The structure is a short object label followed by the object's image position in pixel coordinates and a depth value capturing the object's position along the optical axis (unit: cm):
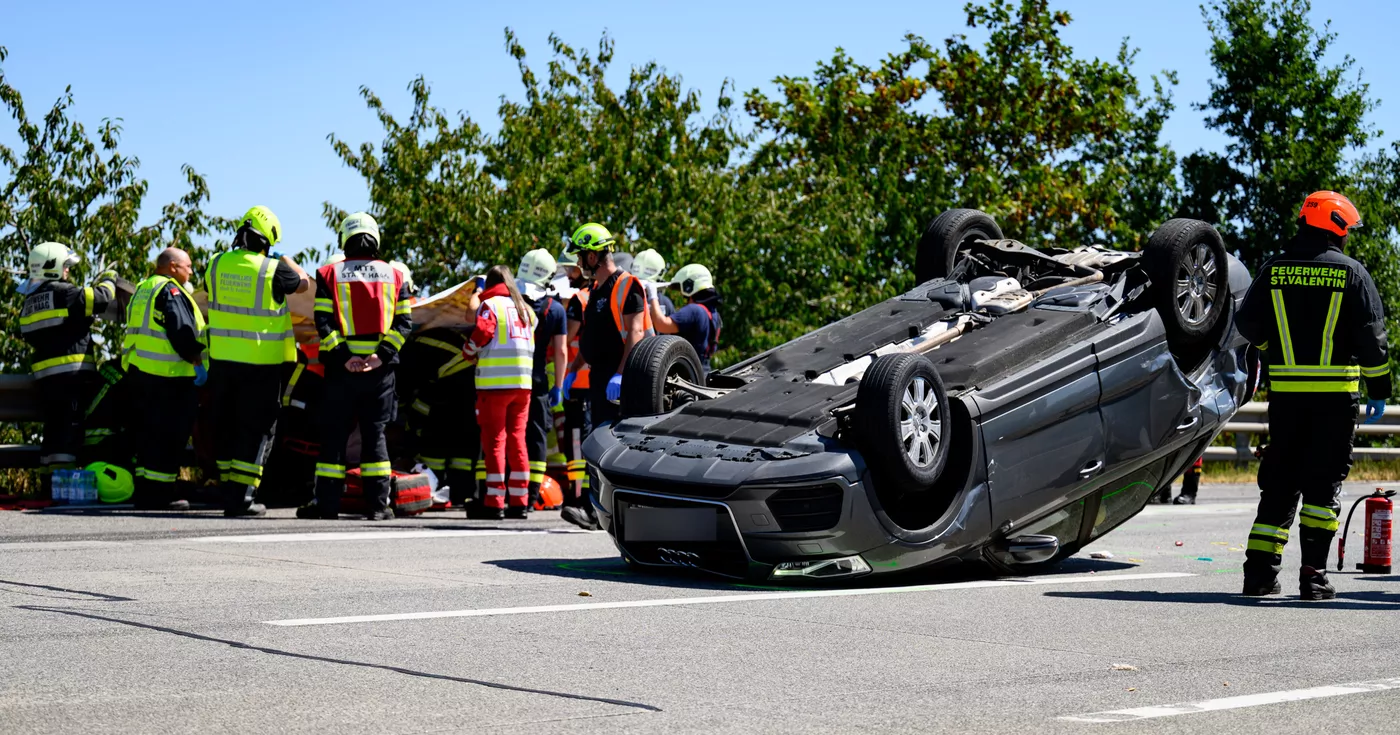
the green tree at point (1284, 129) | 3281
